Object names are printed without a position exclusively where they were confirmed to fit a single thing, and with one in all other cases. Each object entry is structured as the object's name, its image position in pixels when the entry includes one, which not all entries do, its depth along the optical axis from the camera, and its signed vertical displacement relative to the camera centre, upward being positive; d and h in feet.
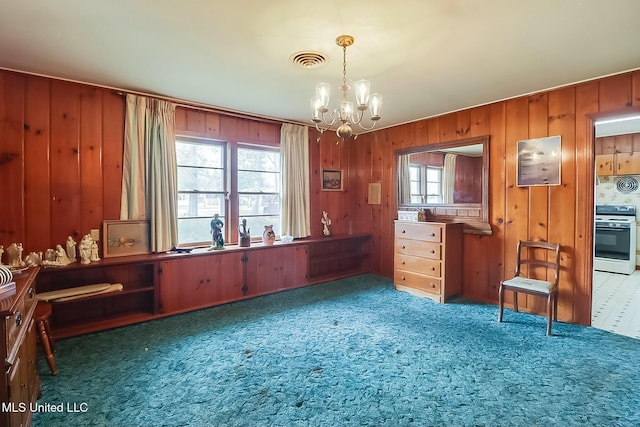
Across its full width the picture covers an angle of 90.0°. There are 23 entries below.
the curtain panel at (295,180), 14.58 +1.22
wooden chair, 9.62 -2.41
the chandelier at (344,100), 7.05 +2.44
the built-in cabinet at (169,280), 9.75 -2.65
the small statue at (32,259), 8.85 -1.45
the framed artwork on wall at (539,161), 10.46 +1.50
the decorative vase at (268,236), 13.70 -1.25
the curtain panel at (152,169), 10.80 +1.33
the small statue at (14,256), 8.43 -1.27
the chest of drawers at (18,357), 4.31 -2.34
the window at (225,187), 12.52 +0.83
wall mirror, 12.47 +1.08
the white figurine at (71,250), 9.71 -1.29
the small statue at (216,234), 12.25 -1.04
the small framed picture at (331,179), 16.44 +1.41
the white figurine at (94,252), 9.93 -1.39
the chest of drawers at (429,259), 12.31 -2.14
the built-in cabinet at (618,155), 16.85 +2.74
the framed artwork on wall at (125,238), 10.43 -1.03
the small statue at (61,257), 9.30 -1.44
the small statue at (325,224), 16.10 -0.89
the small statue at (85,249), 9.68 -1.26
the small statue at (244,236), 12.84 -1.17
